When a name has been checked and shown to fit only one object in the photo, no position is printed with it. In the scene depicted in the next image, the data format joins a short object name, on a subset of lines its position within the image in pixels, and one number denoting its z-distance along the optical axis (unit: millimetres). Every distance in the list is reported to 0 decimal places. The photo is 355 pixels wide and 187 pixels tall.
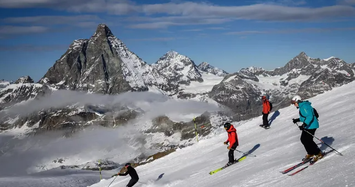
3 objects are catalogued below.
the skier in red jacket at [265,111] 26781
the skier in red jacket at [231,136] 18797
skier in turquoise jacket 13672
